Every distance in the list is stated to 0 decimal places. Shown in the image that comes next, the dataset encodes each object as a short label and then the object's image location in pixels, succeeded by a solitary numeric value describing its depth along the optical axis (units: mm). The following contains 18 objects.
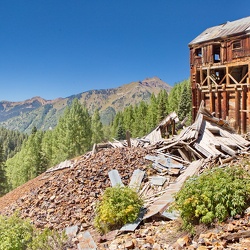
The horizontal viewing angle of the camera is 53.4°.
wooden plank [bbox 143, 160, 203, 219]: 8344
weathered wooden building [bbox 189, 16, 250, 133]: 19156
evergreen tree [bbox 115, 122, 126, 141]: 61075
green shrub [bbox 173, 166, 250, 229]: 6125
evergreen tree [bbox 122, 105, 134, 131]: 65125
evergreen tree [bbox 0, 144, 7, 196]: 39812
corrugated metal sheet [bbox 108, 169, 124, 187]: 11236
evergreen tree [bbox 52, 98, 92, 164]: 43469
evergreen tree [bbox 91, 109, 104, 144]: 58281
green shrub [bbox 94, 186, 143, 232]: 8070
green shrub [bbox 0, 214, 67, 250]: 6969
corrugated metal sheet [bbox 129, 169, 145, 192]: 10891
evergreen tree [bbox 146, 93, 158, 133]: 58569
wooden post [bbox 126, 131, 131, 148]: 17294
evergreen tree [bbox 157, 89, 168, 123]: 56288
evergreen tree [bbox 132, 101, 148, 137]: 60769
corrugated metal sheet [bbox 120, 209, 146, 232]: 7781
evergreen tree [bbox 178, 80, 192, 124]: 51344
